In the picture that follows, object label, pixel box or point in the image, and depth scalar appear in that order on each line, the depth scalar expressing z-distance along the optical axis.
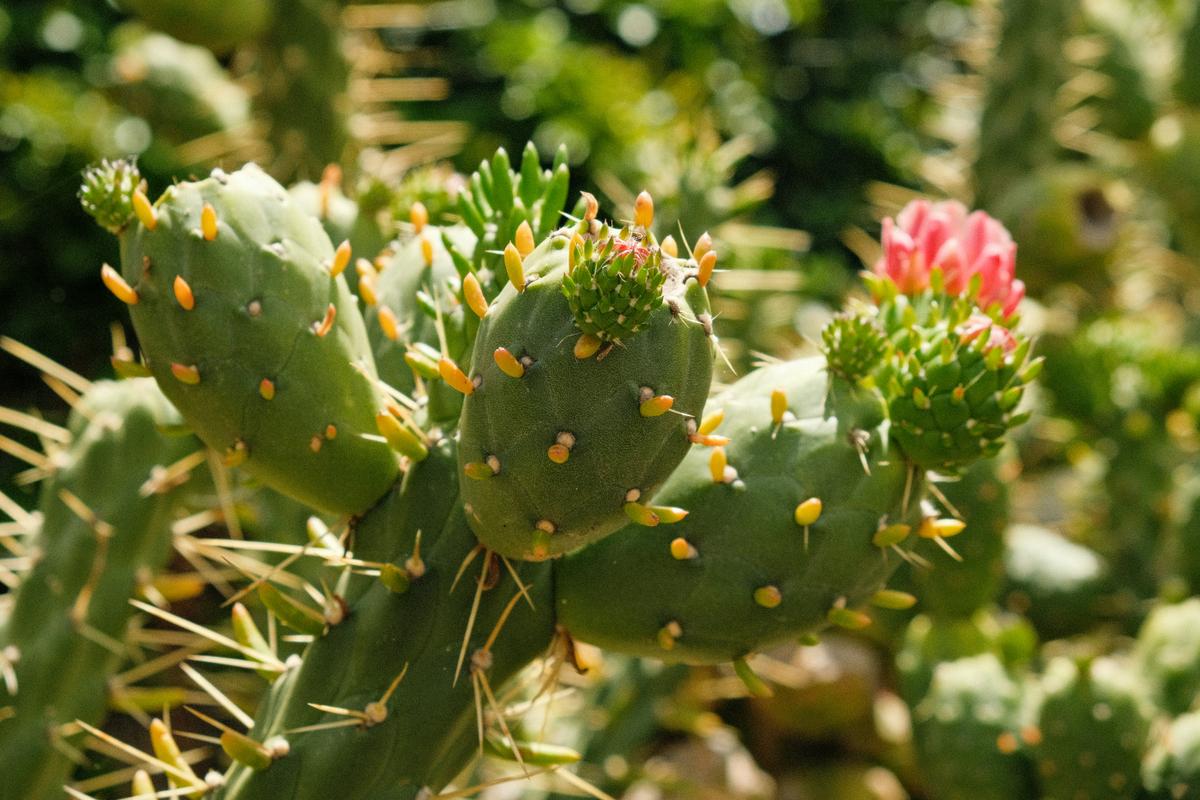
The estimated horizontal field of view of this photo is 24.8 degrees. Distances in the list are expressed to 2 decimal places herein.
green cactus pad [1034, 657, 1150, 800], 0.71
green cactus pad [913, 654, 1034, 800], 0.75
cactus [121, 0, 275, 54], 1.08
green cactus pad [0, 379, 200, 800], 0.72
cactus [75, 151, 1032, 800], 0.58
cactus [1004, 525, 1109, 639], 0.99
